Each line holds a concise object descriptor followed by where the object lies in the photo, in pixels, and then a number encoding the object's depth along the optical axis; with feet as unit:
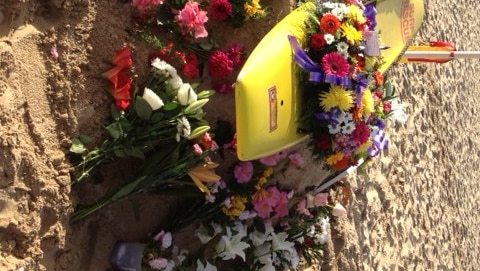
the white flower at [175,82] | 7.73
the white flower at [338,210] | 10.57
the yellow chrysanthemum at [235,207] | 8.57
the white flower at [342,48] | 8.12
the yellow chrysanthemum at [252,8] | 8.39
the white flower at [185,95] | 7.62
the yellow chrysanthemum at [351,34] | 8.21
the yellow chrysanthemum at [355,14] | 8.42
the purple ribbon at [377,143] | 9.40
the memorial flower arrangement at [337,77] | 8.03
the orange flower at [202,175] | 7.97
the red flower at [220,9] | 8.21
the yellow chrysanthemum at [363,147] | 8.73
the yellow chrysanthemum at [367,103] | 8.47
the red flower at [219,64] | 8.25
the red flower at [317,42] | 8.18
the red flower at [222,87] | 8.51
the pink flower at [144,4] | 7.71
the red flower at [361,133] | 8.40
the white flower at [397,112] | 10.64
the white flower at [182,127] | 7.60
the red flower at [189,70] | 8.09
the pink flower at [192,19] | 7.82
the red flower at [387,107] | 10.16
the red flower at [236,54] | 8.49
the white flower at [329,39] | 8.14
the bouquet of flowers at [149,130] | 7.52
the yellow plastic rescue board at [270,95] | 7.41
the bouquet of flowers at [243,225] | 8.45
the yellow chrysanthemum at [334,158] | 8.51
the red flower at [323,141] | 8.37
